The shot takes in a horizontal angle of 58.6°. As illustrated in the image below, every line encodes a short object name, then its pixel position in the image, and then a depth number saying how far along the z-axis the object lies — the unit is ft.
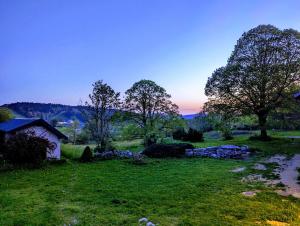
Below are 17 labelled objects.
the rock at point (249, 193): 33.09
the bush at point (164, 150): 69.87
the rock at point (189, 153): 69.67
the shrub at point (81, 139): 154.78
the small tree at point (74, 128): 162.57
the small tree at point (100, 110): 79.15
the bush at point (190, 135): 106.93
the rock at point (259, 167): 50.33
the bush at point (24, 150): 60.18
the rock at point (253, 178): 40.75
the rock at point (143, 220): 25.41
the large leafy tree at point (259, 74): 87.40
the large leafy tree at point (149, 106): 84.69
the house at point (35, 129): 66.95
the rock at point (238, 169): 48.49
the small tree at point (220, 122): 92.43
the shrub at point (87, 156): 67.46
